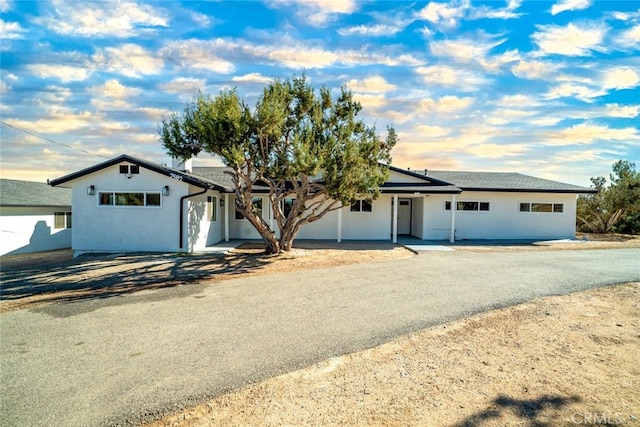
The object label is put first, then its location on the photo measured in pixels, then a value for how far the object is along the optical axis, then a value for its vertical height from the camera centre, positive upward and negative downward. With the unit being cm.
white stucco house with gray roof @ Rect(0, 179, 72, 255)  1634 -89
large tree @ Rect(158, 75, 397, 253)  1052 +215
